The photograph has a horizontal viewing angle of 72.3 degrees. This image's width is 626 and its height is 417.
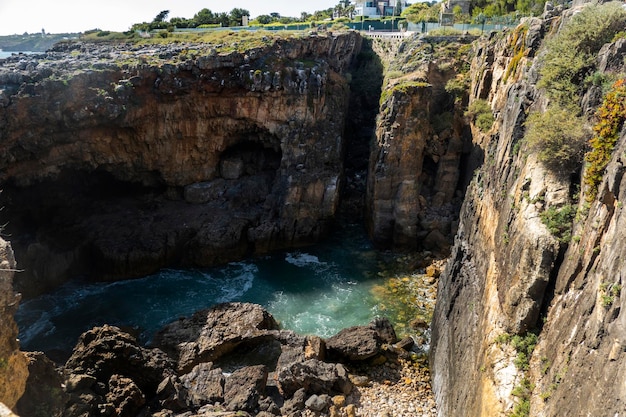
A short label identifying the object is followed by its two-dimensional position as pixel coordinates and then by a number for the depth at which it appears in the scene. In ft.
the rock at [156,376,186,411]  49.14
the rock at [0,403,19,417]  18.14
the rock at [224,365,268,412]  50.93
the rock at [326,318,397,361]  61.36
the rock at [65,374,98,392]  44.45
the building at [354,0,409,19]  233.55
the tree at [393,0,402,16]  230.27
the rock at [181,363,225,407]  51.84
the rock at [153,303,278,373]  63.00
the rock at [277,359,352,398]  55.11
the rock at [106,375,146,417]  46.03
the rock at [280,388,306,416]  51.97
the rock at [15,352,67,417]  38.78
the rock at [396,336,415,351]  64.28
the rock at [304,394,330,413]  51.83
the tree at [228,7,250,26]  186.66
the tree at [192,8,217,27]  188.24
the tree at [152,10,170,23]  200.58
